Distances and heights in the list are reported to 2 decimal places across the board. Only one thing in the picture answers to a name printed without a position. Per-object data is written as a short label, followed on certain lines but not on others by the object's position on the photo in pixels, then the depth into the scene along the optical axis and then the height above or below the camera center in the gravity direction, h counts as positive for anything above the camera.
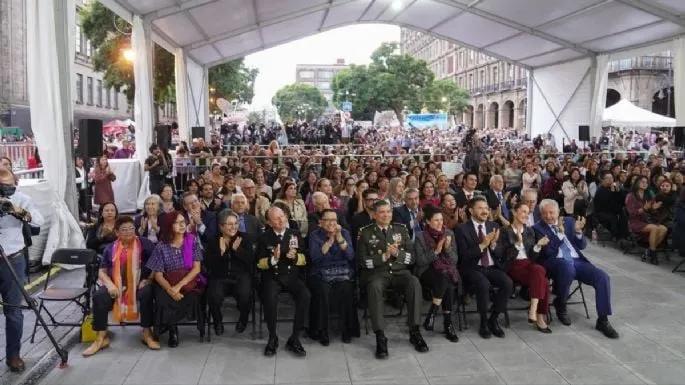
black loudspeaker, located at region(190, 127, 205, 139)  19.84 +0.89
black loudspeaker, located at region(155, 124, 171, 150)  13.88 +0.56
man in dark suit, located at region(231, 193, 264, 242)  6.63 -0.69
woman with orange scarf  5.35 -1.18
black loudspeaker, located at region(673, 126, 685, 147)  14.64 +0.51
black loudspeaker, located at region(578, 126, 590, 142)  19.95 +0.80
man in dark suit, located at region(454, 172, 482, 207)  8.38 -0.49
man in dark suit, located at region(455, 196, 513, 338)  5.72 -1.09
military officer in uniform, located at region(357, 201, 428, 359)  5.39 -1.05
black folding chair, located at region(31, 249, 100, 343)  5.38 -1.13
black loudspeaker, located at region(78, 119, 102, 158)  8.55 +0.32
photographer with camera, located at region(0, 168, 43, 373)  4.68 -0.86
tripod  4.41 -1.07
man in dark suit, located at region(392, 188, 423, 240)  6.79 -0.68
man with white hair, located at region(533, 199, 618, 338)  5.80 -1.11
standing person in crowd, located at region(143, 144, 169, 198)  12.22 -0.20
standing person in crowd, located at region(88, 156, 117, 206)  10.42 -0.38
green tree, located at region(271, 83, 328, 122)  111.38 +11.26
